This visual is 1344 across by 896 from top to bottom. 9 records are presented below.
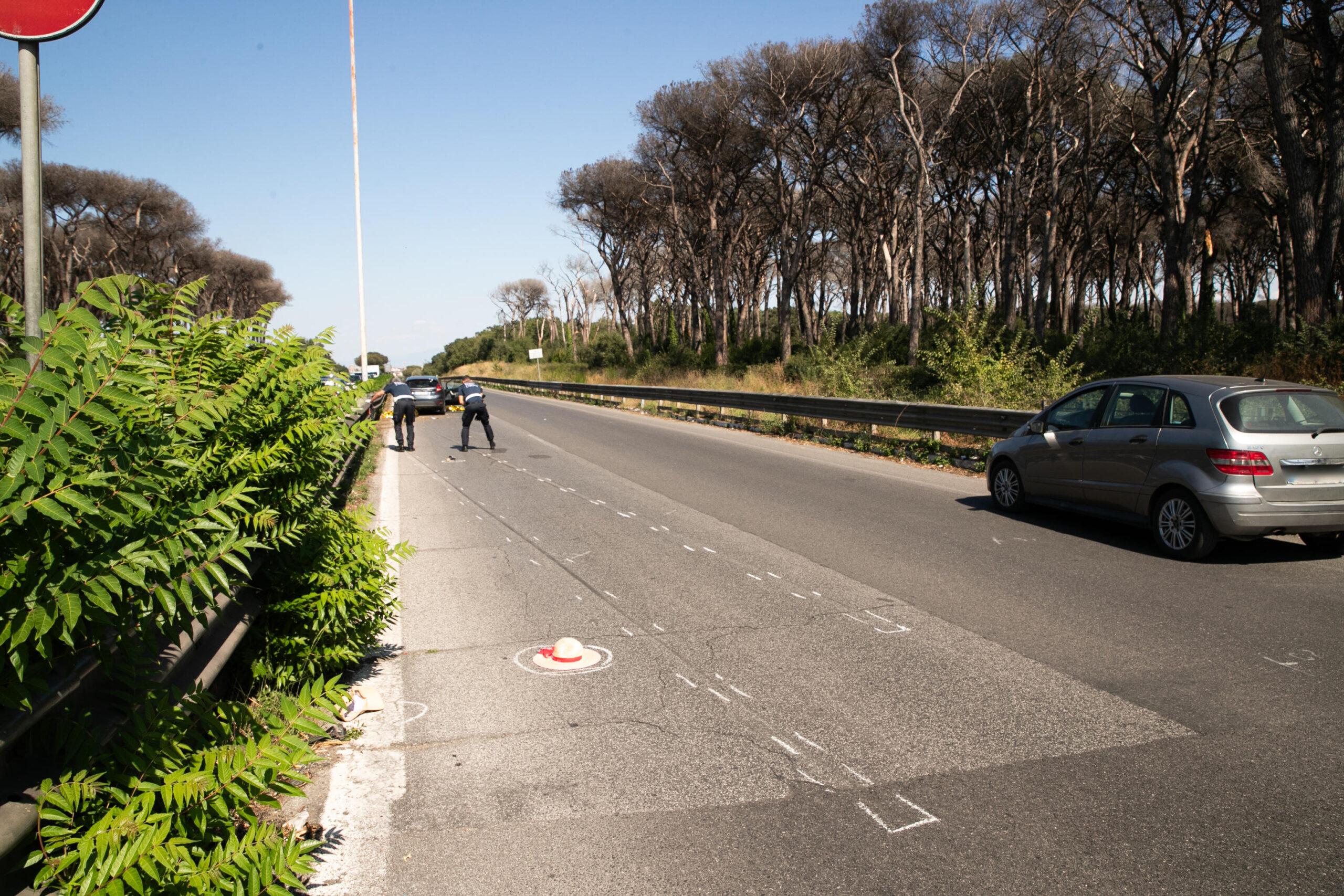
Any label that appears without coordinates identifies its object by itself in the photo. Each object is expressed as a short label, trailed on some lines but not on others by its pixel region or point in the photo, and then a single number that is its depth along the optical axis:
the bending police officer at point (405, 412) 20.16
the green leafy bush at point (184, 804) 2.36
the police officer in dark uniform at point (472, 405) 18.93
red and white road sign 3.27
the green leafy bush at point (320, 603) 4.77
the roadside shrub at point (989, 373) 18.86
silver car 7.87
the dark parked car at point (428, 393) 32.28
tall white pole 29.33
